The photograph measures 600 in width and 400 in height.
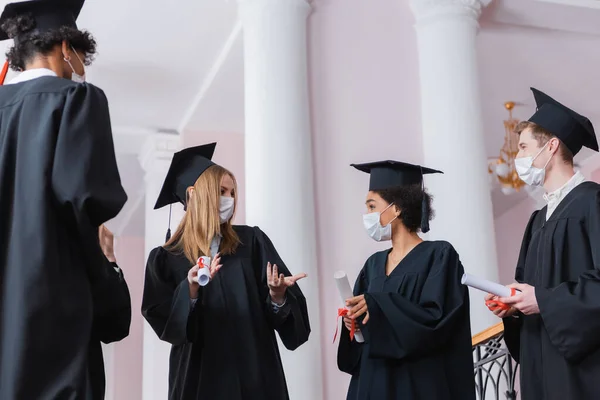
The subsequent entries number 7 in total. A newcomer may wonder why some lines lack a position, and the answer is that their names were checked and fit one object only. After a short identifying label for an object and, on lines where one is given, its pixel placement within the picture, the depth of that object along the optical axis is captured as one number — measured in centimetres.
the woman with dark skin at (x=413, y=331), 388
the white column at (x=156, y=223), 966
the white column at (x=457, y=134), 646
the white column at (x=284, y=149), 602
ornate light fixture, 1005
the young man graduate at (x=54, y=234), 254
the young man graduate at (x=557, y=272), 353
